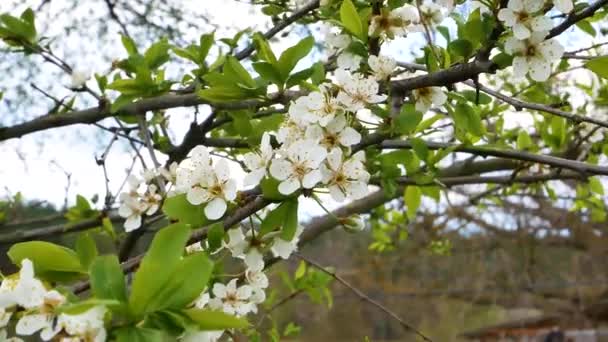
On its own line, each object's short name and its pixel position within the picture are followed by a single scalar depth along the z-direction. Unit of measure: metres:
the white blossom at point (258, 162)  0.68
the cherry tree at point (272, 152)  0.53
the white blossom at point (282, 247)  0.75
